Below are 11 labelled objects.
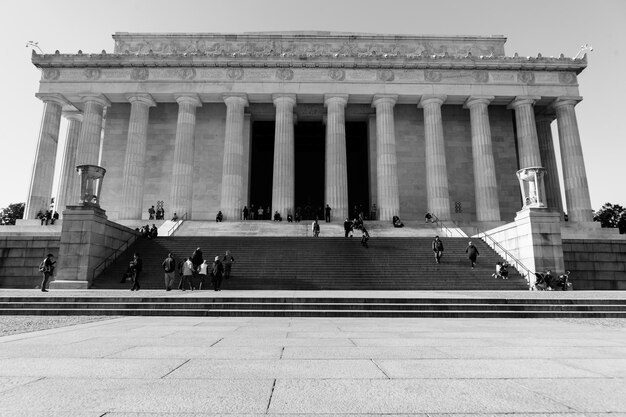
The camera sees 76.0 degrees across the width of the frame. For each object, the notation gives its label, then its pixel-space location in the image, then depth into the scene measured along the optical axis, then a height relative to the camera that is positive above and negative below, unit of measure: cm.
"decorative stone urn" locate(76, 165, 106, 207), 2172 +530
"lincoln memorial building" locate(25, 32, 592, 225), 3644 +1524
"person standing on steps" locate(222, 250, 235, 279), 2062 +77
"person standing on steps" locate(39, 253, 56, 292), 1788 +58
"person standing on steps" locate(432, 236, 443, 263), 2270 +178
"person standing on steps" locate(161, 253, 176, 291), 1823 +45
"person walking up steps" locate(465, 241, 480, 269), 2202 +147
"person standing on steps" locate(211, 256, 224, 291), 1823 +35
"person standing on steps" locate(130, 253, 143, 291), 1844 +55
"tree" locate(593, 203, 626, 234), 6911 +1154
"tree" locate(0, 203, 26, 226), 7444 +1269
